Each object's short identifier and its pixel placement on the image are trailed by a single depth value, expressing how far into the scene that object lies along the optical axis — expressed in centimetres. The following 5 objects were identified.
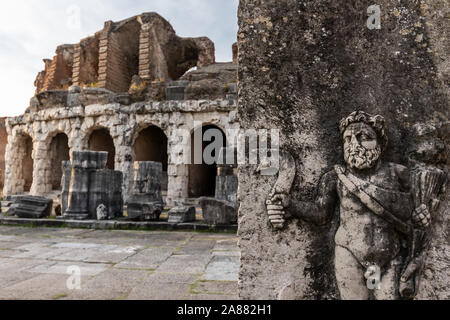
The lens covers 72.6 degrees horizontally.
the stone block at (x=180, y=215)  704
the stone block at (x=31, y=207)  777
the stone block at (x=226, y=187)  792
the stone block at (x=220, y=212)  675
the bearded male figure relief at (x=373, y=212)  156
